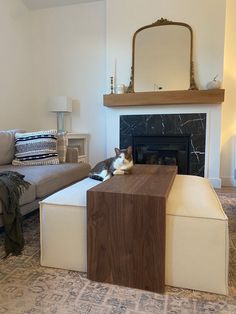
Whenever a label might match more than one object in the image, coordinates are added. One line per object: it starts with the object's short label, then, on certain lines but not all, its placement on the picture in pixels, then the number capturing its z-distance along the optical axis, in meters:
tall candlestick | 3.67
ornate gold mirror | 3.41
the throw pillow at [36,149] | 2.56
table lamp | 3.76
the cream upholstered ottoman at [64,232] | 1.42
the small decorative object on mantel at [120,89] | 3.56
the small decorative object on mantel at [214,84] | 3.25
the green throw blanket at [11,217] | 1.63
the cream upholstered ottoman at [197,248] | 1.22
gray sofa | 1.94
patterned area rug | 1.14
